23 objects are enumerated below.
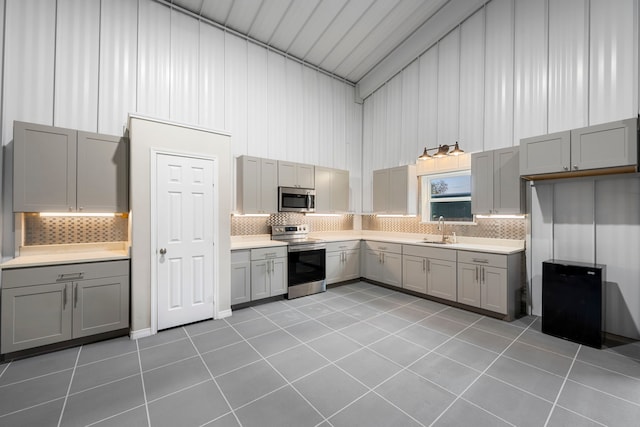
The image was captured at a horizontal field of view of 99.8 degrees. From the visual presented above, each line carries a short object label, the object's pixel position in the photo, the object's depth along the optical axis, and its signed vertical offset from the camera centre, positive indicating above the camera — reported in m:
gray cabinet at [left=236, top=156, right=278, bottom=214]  4.53 +0.48
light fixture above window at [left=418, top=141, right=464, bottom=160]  4.16 +0.98
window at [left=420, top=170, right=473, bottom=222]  4.82 +0.34
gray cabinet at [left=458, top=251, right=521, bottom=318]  3.60 -0.92
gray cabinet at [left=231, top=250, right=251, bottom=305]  4.01 -0.96
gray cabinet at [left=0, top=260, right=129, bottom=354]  2.62 -0.96
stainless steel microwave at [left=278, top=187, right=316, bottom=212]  4.89 +0.26
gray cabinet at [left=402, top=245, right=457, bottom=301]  4.16 -0.93
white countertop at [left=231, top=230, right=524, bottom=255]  3.94 -0.48
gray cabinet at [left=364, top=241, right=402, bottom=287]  4.95 -0.94
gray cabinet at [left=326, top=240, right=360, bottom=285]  5.16 -0.94
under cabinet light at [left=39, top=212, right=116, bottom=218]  3.25 -0.03
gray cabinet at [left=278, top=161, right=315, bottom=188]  4.93 +0.73
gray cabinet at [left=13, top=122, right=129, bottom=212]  2.86 +0.47
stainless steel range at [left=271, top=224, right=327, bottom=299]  4.59 -0.85
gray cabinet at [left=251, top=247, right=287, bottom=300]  4.21 -0.95
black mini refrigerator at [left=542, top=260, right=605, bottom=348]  2.90 -0.97
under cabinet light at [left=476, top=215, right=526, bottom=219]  4.02 -0.02
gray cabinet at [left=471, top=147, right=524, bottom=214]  3.79 +0.48
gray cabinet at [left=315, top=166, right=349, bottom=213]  5.47 +0.50
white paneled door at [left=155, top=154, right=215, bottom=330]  3.33 -0.34
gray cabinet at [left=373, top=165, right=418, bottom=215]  5.24 +0.47
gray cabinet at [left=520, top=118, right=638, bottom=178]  2.77 +0.74
